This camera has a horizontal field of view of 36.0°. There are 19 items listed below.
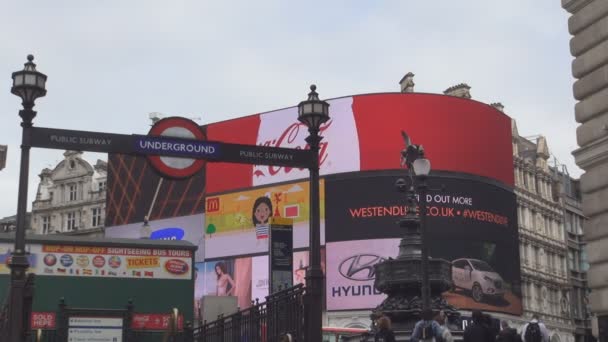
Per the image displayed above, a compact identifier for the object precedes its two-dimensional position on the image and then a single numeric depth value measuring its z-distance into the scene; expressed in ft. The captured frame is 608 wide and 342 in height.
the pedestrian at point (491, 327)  53.48
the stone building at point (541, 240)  250.37
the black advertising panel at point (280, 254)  86.99
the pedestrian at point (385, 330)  47.55
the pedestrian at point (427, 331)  49.55
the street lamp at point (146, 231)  104.41
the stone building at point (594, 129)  58.23
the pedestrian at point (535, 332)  57.26
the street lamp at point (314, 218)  50.67
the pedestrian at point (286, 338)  46.03
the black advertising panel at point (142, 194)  249.96
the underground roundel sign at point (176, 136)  53.62
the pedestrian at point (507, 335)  57.26
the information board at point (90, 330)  66.64
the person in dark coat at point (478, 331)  53.21
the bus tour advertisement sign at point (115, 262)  73.72
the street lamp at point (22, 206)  46.73
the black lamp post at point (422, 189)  59.52
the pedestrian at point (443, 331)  49.29
